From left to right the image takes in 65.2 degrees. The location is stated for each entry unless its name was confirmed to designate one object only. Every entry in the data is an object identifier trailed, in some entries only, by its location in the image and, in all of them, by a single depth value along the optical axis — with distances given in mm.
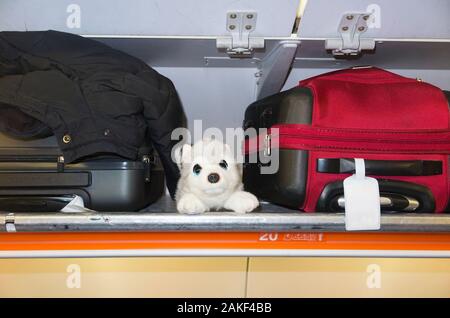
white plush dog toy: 586
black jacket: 543
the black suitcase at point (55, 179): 577
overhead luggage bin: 603
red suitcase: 553
